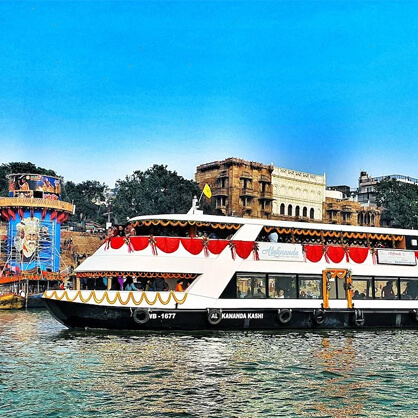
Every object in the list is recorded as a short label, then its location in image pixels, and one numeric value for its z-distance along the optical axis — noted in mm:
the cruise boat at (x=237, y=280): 19422
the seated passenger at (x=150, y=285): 20659
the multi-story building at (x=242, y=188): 72000
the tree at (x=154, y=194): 67312
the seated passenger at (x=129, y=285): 20094
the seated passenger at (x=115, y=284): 21397
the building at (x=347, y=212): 79625
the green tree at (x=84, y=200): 91450
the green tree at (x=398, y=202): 79275
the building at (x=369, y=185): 96875
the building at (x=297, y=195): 75188
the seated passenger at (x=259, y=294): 20828
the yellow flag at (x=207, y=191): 24197
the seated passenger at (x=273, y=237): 21844
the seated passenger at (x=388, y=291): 23031
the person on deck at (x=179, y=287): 20234
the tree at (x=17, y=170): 83244
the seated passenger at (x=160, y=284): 20625
